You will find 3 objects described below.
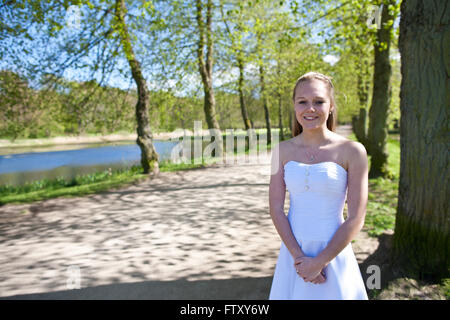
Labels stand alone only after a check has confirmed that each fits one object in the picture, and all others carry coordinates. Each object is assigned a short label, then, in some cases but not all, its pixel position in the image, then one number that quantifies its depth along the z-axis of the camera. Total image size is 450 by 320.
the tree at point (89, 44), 9.10
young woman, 1.99
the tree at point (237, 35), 13.44
